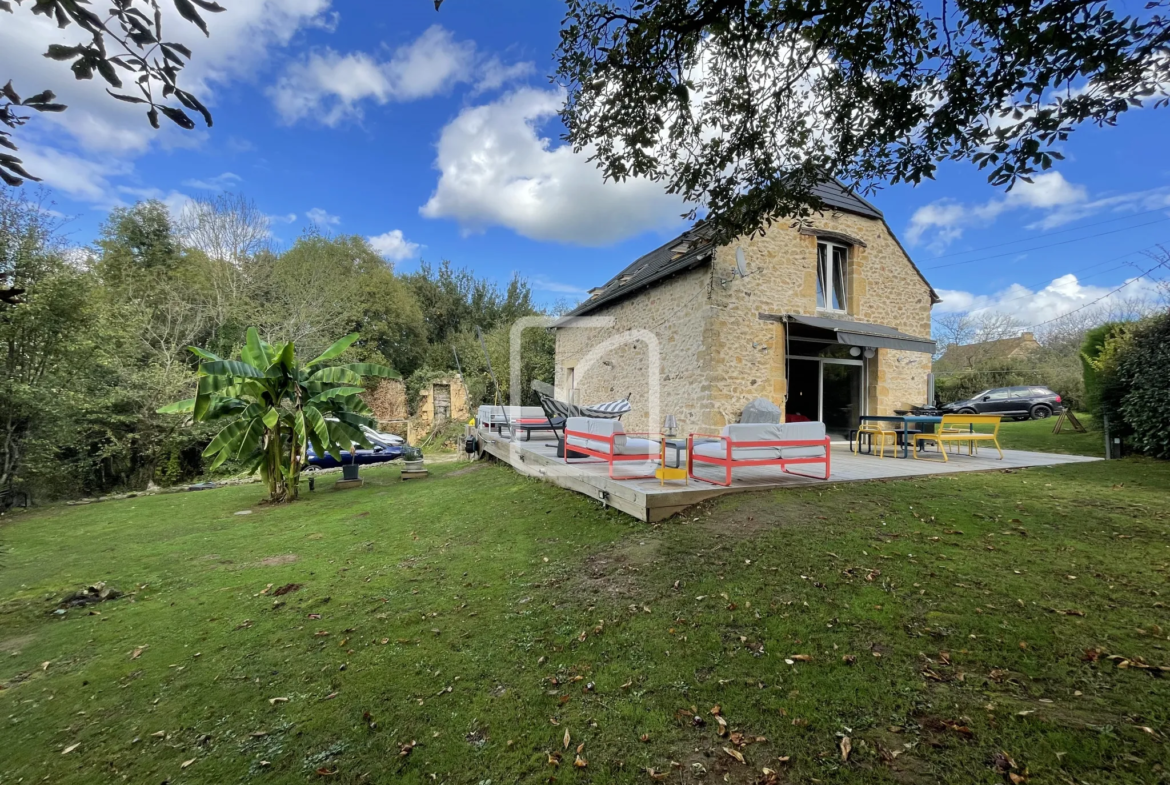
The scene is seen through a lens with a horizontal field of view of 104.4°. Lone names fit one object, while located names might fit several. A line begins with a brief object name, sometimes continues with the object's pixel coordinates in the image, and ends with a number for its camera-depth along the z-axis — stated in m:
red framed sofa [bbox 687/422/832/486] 6.47
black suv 18.31
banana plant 9.23
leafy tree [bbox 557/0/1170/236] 3.37
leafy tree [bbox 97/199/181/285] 19.78
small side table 6.45
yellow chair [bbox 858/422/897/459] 9.58
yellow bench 8.59
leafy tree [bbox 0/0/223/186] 1.57
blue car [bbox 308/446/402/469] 15.69
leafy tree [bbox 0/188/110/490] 10.48
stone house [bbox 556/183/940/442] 10.65
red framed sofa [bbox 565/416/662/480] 7.04
